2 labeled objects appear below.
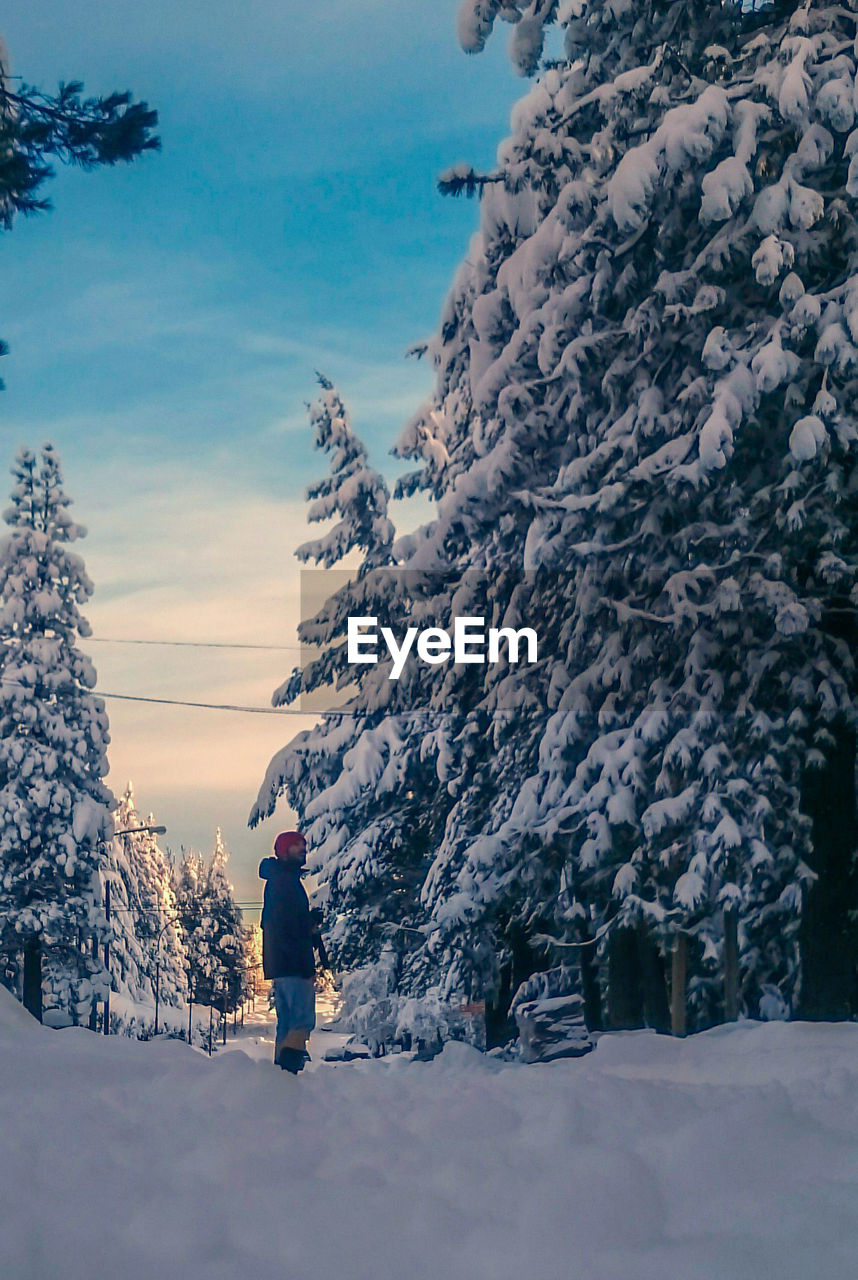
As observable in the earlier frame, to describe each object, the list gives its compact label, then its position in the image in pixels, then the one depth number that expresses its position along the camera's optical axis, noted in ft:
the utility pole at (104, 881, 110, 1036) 140.50
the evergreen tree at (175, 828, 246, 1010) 361.71
